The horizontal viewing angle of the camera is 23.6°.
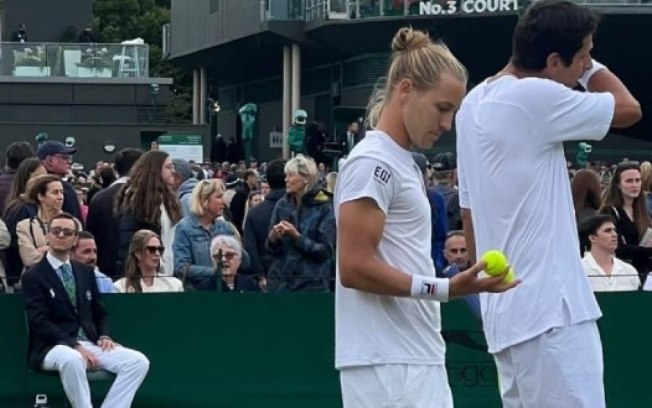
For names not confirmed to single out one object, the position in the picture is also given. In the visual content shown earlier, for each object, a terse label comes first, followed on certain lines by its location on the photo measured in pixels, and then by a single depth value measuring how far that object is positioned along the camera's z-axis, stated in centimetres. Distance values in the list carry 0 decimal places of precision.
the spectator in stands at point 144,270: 1066
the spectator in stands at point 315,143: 2583
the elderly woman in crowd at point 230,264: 1087
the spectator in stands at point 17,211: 1135
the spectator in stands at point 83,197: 1321
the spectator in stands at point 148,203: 1141
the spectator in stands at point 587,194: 1190
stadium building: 4075
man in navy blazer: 987
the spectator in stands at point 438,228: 1117
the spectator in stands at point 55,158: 1323
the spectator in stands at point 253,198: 1418
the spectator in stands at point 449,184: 1248
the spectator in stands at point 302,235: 1092
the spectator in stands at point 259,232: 1170
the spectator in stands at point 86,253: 1038
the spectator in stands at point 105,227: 1164
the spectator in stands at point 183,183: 1251
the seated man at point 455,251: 1076
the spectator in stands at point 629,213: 1191
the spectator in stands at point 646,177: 1312
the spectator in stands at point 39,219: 1117
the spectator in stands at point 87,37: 4803
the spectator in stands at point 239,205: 1513
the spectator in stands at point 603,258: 1084
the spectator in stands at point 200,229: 1120
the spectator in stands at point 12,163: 1318
